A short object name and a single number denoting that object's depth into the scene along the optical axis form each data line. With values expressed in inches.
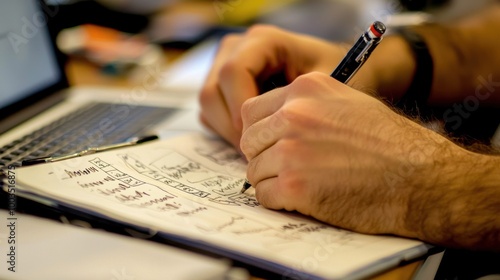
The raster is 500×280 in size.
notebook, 14.0
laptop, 25.6
